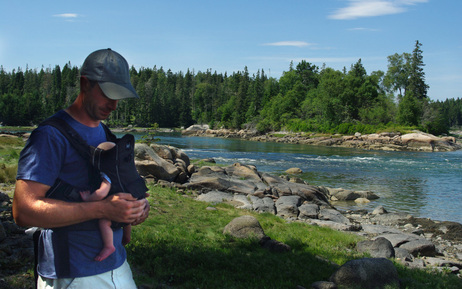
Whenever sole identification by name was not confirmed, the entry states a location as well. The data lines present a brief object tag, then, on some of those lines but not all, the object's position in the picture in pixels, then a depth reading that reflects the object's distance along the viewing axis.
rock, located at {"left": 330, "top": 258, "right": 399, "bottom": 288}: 6.42
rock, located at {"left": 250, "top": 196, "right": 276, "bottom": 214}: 14.99
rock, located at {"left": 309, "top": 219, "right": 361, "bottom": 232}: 13.16
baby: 2.13
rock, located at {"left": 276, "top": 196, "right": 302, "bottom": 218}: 15.05
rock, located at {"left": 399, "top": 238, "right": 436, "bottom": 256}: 10.87
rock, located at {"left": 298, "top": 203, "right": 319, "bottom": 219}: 14.96
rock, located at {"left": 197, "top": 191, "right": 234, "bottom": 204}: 14.97
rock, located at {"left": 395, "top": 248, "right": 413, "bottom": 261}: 9.84
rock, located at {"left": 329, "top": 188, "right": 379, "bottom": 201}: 20.53
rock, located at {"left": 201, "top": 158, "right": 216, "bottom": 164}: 28.34
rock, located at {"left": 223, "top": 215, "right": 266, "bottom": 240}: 8.79
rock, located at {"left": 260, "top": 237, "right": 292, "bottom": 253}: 8.16
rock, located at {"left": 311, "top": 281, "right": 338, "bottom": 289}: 6.16
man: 1.99
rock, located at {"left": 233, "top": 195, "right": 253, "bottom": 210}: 14.85
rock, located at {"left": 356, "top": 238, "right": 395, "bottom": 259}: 9.55
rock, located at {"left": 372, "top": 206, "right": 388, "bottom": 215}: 16.89
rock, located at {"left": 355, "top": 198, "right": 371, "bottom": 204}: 19.83
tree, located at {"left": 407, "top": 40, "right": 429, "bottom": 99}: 92.94
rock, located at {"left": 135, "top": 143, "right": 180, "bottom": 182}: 16.92
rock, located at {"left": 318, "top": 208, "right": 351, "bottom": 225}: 14.85
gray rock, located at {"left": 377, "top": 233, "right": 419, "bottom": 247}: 11.45
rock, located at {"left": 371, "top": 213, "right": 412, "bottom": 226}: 15.70
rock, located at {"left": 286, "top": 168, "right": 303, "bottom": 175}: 28.34
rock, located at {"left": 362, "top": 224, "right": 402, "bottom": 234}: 13.27
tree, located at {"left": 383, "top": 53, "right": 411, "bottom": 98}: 96.25
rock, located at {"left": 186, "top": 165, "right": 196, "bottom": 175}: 19.48
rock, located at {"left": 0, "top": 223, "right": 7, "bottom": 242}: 6.24
